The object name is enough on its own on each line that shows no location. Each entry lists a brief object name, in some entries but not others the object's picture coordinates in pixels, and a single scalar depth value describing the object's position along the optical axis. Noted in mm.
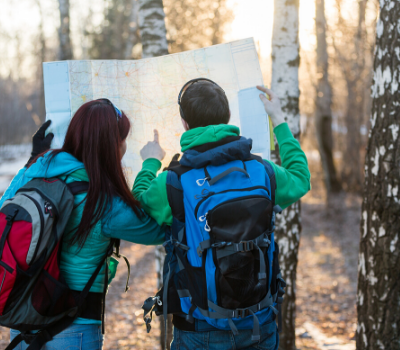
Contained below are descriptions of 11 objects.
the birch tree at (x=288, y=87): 3971
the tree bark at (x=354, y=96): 13867
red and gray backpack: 1667
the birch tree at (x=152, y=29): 4047
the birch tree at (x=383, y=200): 2852
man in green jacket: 1880
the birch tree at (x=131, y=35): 13181
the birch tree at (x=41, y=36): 12555
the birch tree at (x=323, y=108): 10984
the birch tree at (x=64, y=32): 7918
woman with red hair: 1825
